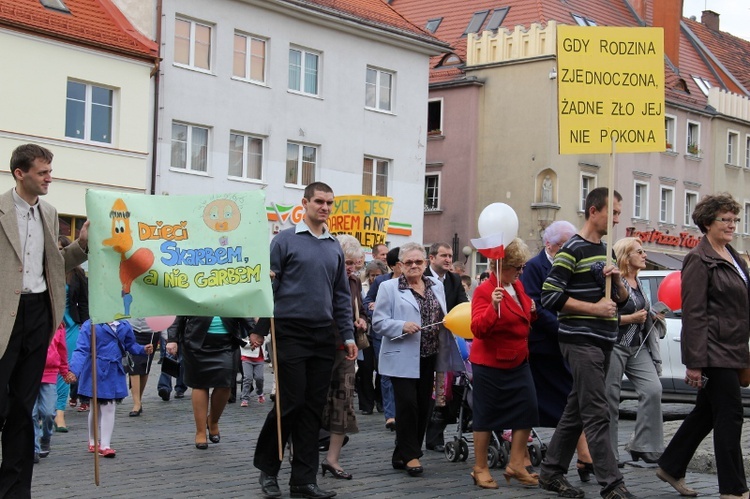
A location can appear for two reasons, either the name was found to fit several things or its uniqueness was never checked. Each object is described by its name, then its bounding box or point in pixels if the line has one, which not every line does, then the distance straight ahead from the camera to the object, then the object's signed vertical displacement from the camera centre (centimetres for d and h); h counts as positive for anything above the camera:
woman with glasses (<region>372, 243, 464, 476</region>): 1018 -60
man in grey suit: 726 -23
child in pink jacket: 1092 -118
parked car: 1504 -110
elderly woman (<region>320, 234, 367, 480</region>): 982 -111
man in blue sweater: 891 -50
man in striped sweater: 873 -42
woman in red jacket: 959 -74
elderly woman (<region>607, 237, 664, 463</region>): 1037 -66
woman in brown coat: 856 -39
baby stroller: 1072 -148
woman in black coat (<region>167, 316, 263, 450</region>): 1171 -90
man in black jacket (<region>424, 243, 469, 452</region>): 1192 -19
